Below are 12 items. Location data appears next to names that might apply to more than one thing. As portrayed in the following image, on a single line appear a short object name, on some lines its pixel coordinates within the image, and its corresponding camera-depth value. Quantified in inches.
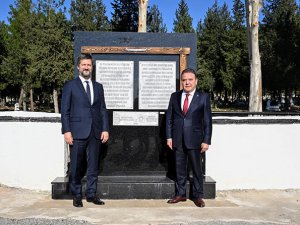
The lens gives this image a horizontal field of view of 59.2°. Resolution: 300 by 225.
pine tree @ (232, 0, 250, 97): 1376.1
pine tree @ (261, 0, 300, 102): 1181.6
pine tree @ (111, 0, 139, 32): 1317.1
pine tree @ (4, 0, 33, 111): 970.9
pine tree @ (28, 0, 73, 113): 873.9
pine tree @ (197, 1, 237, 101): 1391.9
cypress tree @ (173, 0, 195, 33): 1186.6
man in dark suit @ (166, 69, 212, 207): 149.8
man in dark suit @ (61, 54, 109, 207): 145.7
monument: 167.2
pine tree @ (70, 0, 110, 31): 1196.5
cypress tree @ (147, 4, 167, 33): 1484.2
